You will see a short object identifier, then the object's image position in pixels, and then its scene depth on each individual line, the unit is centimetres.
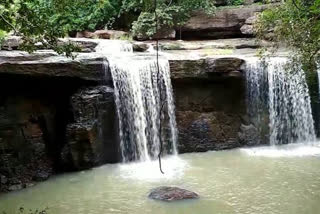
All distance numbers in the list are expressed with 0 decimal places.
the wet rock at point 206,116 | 1148
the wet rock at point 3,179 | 907
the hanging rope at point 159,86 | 1111
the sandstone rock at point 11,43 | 1164
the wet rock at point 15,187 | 893
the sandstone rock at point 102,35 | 1470
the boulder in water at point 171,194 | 771
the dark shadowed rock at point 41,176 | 952
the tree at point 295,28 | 674
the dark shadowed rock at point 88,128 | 988
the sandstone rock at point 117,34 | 1460
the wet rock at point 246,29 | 1477
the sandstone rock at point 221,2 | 1680
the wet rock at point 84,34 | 1520
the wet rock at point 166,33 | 1508
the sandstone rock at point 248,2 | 1666
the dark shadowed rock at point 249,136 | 1173
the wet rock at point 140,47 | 1325
